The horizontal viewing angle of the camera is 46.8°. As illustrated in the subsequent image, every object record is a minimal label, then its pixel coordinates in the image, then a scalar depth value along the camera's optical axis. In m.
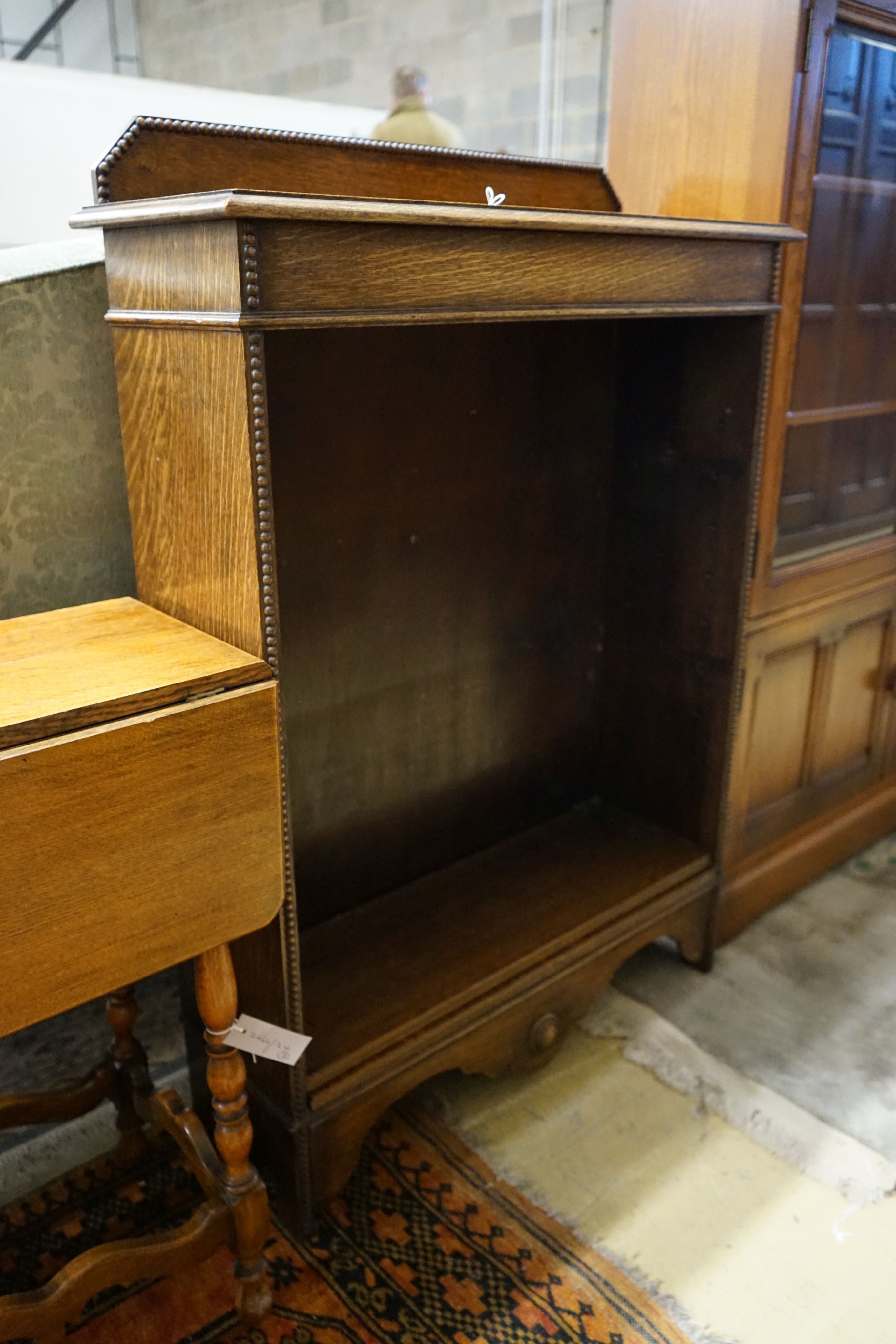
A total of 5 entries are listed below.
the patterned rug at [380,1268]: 1.33
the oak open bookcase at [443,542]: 1.14
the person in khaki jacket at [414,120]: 2.31
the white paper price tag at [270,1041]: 1.29
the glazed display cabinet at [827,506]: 1.85
